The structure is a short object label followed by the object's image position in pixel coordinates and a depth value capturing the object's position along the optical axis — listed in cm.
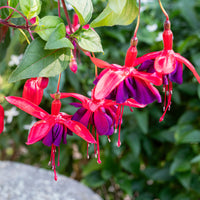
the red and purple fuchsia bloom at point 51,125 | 36
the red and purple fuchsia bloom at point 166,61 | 33
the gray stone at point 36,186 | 82
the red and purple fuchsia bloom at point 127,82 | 33
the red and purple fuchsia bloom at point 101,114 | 36
